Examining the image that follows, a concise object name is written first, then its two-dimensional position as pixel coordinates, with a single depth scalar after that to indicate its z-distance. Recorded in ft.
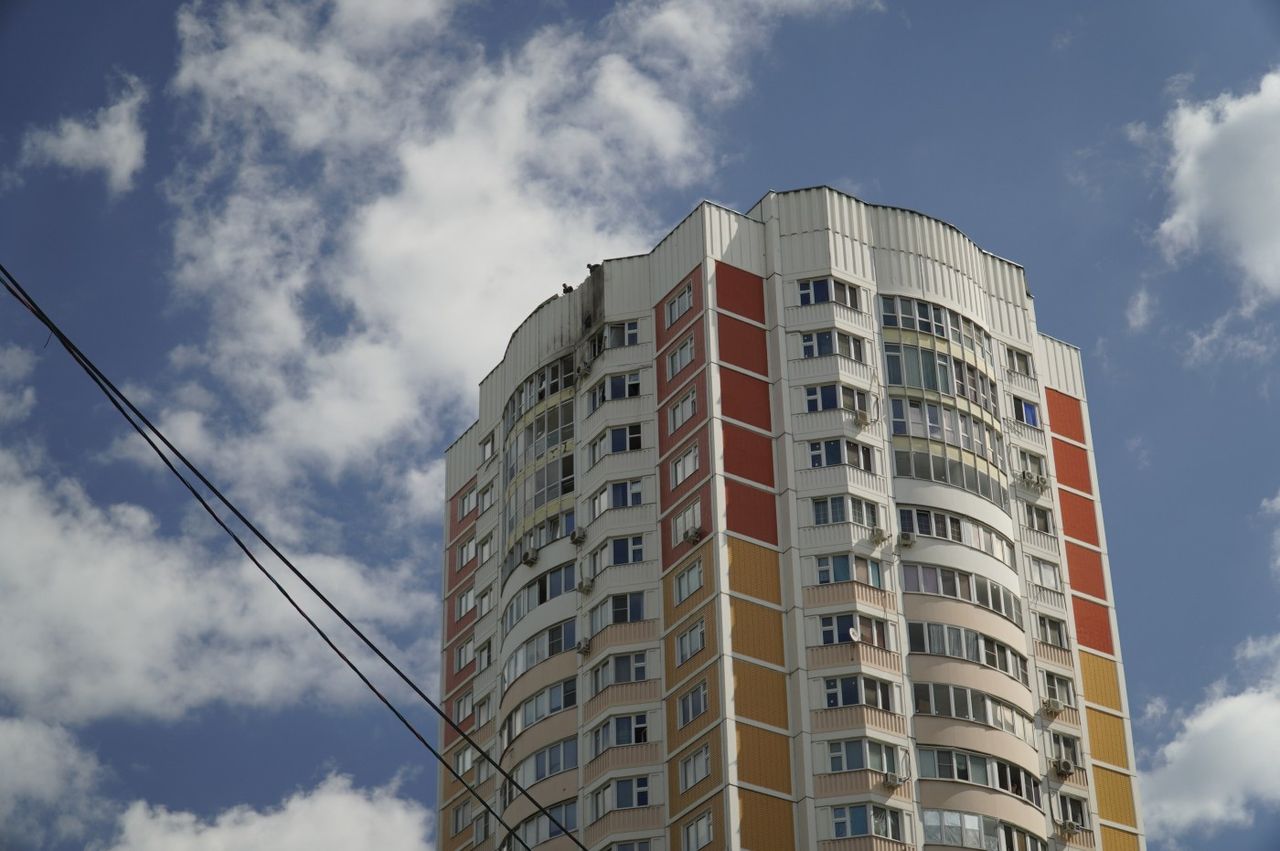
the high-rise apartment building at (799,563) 248.11
